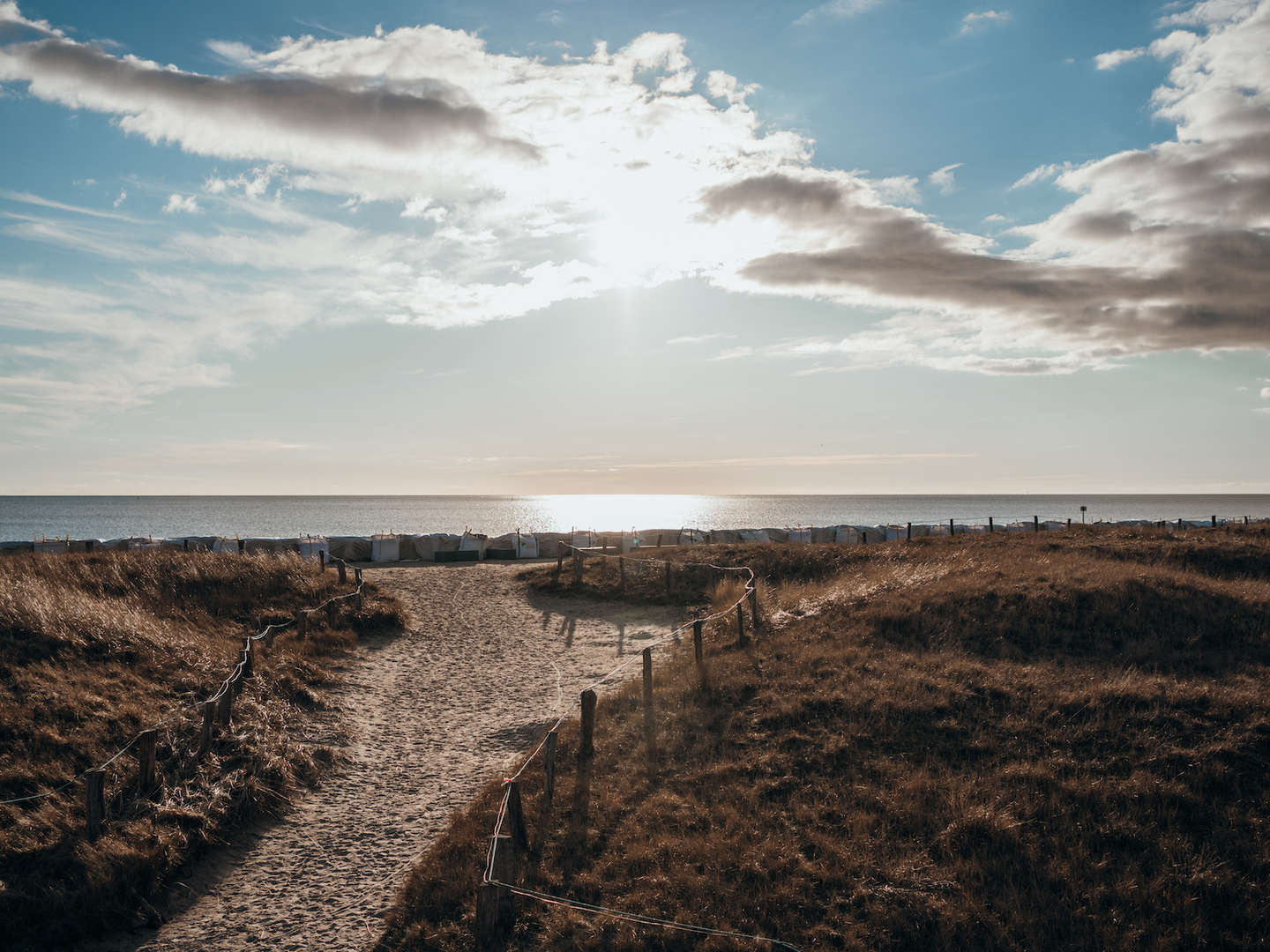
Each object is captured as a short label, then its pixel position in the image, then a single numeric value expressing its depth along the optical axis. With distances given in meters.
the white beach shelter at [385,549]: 36.78
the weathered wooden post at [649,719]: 11.86
